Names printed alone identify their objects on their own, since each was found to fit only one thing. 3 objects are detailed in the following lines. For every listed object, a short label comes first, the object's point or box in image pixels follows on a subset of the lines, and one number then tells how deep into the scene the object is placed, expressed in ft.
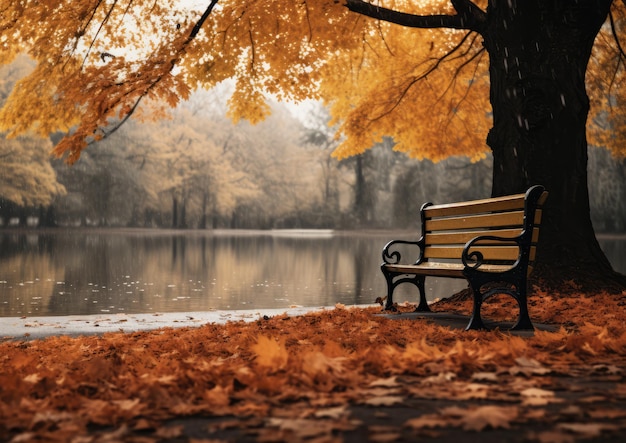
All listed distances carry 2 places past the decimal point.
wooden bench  19.93
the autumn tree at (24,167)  142.00
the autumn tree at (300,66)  26.78
